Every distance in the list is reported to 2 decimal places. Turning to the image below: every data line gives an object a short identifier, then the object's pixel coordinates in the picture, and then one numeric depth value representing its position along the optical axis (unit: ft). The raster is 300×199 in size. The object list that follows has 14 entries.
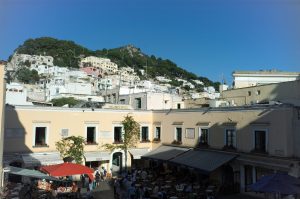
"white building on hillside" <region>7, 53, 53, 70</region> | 388.37
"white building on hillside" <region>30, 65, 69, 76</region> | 344.49
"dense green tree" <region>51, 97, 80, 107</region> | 167.84
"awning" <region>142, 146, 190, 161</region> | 86.02
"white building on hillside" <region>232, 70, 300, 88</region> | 118.21
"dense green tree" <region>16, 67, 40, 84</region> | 331.04
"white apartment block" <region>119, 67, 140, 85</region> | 416.56
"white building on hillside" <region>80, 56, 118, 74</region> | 459.32
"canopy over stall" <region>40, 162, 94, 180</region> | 55.51
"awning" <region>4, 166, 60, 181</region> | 52.16
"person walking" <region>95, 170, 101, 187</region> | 81.37
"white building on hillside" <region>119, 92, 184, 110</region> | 113.12
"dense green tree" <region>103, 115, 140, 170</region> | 94.27
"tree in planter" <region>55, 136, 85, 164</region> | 82.74
